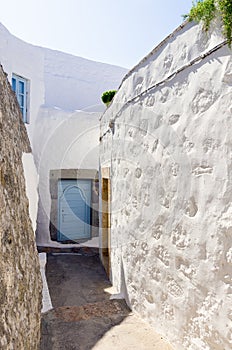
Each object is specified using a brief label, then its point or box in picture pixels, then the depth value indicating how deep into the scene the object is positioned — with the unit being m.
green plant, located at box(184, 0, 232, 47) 2.28
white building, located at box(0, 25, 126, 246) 8.12
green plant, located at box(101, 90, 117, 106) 6.44
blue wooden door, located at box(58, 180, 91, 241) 8.58
